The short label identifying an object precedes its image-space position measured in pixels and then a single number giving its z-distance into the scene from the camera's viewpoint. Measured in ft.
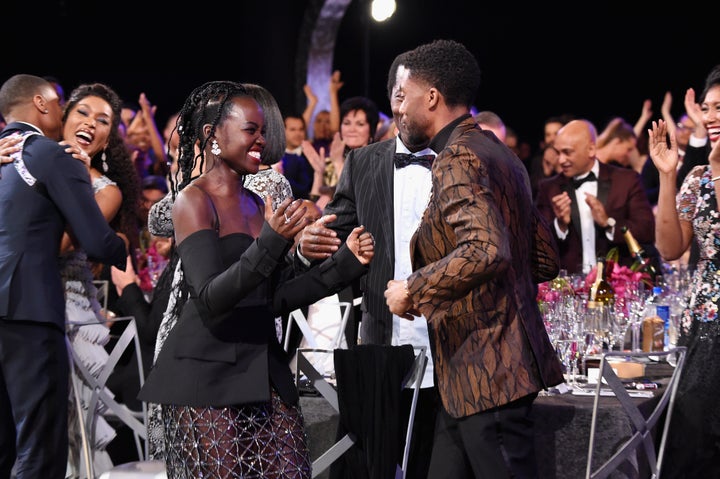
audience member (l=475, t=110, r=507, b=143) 17.57
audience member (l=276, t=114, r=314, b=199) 22.76
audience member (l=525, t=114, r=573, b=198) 26.35
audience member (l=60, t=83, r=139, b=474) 13.92
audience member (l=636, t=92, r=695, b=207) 25.18
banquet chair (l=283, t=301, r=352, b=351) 14.20
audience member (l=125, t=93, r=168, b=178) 24.94
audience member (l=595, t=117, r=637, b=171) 25.31
